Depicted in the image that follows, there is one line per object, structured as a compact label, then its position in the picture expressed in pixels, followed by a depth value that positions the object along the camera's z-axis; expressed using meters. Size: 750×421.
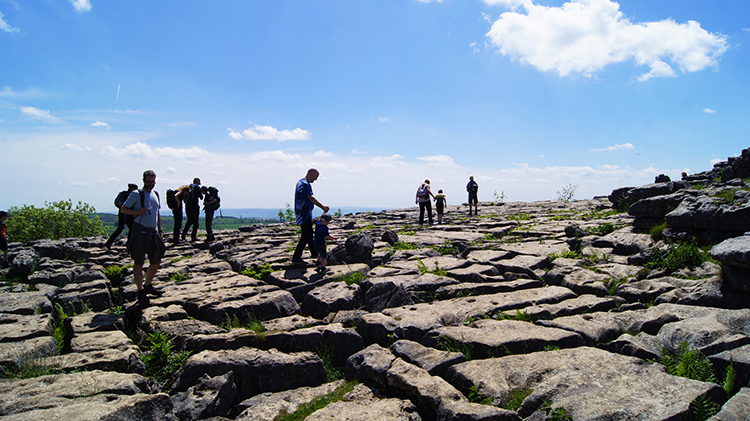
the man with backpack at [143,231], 7.82
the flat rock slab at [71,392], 3.55
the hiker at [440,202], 20.70
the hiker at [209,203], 16.66
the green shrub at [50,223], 38.81
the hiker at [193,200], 15.71
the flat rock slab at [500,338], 5.23
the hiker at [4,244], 14.23
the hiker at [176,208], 17.04
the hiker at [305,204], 10.09
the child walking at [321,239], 10.19
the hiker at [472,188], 23.91
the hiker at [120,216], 12.06
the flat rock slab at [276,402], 4.55
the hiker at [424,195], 20.67
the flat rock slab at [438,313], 6.11
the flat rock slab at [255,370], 5.12
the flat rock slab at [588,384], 3.60
